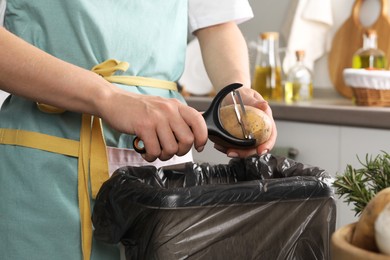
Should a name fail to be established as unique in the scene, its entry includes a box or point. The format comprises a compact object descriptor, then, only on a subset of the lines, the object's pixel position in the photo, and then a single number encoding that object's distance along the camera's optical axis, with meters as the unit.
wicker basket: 2.15
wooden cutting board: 2.45
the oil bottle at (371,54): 2.35
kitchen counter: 1.94
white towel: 2.64
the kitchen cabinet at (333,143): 1.97
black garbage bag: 0.73
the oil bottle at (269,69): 2.57
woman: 0.90
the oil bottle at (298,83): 2.50
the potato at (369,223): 0.49
